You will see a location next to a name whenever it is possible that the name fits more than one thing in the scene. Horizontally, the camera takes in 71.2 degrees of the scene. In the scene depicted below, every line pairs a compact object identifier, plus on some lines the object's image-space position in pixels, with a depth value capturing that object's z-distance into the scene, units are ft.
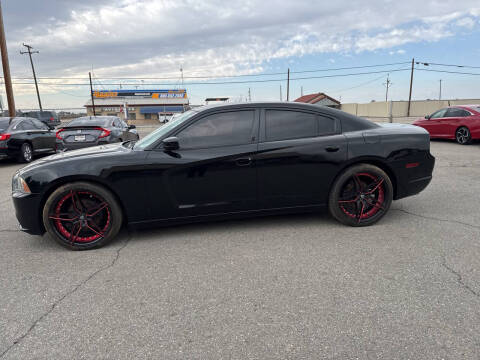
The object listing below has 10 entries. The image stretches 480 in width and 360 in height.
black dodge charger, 11.51
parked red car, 36.06
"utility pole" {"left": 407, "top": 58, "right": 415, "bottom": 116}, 143.33
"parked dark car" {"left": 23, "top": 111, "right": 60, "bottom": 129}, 106.32
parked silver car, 28.37
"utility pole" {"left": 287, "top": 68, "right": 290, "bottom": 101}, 169.07
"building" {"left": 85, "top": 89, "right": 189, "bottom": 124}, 234.79
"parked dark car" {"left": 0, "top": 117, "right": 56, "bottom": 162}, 31.17
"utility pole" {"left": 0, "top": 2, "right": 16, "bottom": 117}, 52.39
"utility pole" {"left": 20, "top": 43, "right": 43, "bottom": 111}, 149.89
